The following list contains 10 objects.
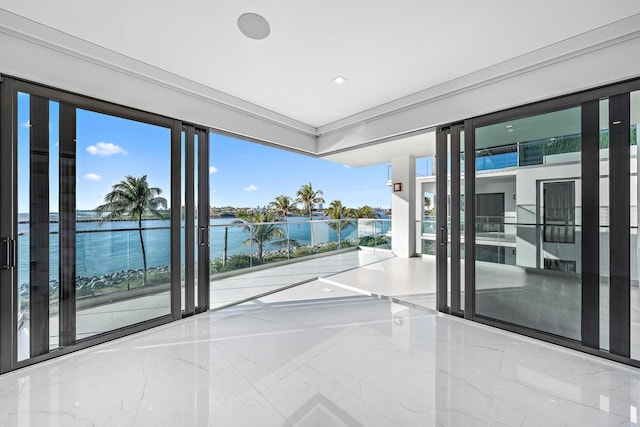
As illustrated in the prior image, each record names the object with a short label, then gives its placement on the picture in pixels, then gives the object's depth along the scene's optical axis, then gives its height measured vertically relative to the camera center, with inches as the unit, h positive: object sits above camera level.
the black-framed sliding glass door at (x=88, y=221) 84.4 -3.1
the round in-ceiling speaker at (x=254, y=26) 78.7 +58.3
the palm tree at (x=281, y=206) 545.0 +14.9
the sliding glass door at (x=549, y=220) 87.4 -2.8
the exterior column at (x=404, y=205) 264.1 +8.1
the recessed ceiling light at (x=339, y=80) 114.8 +58.6
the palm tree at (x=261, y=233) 215.6 -17.2
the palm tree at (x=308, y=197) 585.3 +35.7
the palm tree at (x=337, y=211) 510.6 +4.1
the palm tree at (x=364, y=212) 481.1 +2.0
